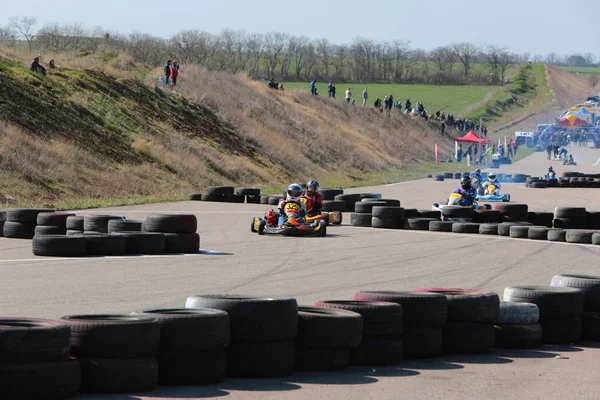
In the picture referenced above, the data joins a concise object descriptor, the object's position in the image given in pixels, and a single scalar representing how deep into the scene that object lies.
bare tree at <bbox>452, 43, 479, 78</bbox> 177.34
